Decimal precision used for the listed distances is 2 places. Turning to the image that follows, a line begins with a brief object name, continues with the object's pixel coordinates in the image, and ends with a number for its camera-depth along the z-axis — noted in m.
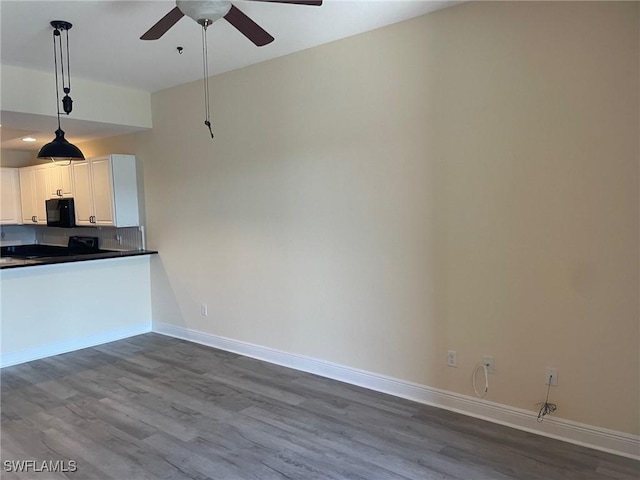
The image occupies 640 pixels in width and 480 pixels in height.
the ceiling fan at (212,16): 2.20
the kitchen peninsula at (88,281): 4.27
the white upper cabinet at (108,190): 5.06
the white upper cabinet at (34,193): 6.08
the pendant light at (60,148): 3.30
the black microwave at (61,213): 5.64
